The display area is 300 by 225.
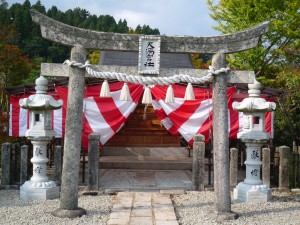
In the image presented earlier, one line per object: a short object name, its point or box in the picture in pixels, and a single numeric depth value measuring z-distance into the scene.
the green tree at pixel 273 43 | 15.83
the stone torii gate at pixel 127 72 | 6.06
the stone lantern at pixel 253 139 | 7.43
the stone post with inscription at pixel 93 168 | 8.05
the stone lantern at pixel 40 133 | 7.50
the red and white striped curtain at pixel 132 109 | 9.56
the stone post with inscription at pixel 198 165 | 8.27
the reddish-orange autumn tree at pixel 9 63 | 18.03
